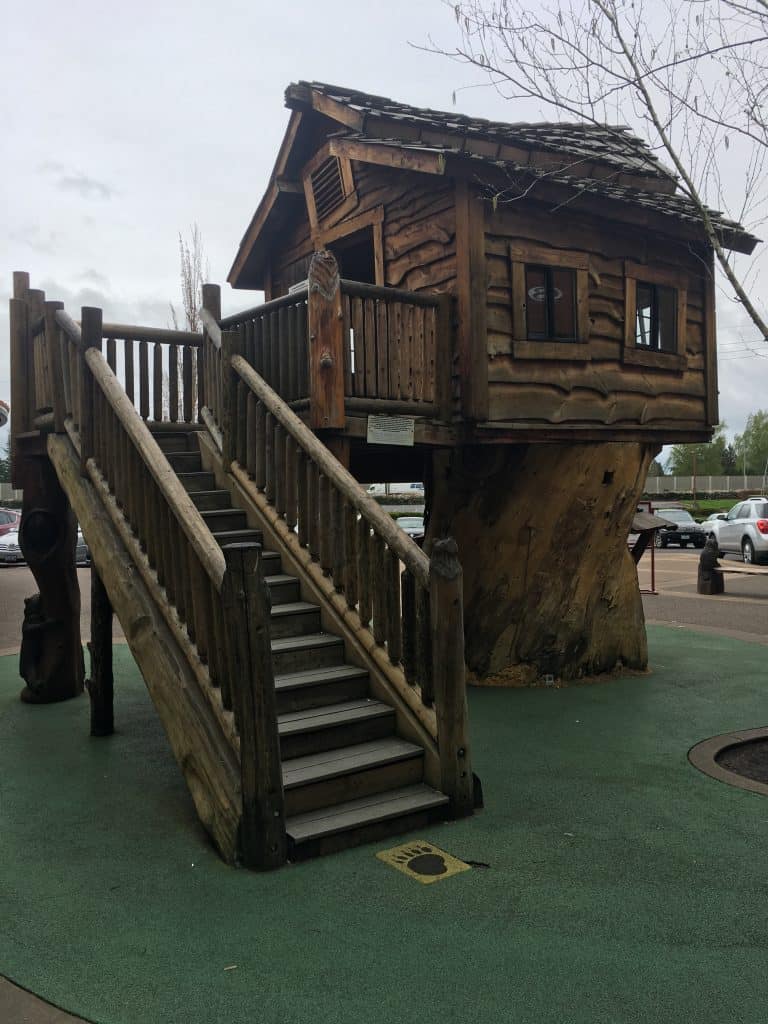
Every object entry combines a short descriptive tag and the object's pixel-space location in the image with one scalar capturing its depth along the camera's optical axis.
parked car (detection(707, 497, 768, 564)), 21.38
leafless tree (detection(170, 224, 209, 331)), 26.00
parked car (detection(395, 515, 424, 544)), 24.93
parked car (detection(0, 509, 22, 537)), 24.88
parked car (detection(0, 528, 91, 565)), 23.56
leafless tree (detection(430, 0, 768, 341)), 5.35
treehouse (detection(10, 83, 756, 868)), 4.74
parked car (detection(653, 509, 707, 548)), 29.52
